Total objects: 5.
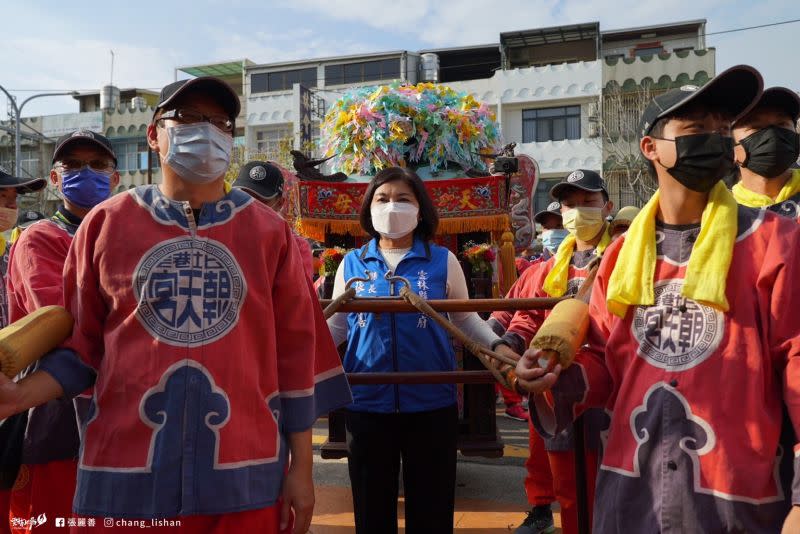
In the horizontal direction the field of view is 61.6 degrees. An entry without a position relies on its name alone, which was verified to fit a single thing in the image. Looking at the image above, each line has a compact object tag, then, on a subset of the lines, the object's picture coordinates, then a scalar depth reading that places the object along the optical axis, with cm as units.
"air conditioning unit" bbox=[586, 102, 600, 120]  2531
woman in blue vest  305
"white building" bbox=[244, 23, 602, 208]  2547
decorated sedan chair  552
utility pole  1984
